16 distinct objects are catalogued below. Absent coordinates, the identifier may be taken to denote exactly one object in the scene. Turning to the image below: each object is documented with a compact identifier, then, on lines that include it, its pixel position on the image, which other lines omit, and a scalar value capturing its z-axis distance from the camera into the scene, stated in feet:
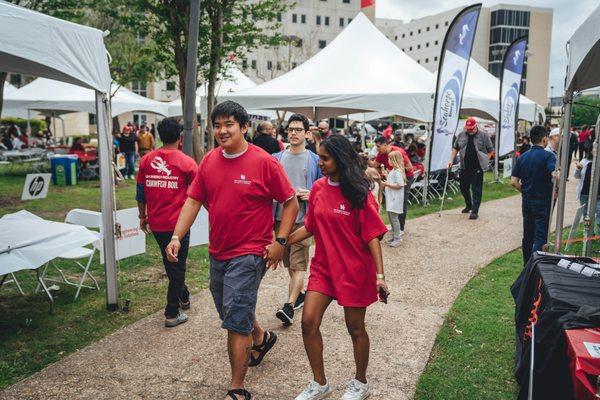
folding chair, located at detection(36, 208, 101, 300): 18.66
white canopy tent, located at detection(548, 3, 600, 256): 13.28
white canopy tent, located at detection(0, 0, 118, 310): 13.93
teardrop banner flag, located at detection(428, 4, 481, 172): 35.45
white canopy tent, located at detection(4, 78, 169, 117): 55.31
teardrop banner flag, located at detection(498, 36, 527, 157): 51.78
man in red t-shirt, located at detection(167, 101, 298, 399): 11.21
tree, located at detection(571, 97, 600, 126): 157.71
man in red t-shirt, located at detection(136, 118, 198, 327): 15.71
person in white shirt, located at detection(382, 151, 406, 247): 27.22
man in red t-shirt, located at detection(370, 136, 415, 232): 29.14
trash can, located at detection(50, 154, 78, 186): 51.47
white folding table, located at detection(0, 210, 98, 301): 15.28
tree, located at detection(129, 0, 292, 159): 36.55
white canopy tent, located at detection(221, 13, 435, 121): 37.45
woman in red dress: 10.84
